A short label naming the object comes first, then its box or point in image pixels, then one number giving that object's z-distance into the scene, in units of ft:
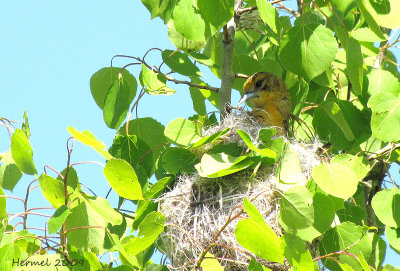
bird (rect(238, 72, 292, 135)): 34.91
